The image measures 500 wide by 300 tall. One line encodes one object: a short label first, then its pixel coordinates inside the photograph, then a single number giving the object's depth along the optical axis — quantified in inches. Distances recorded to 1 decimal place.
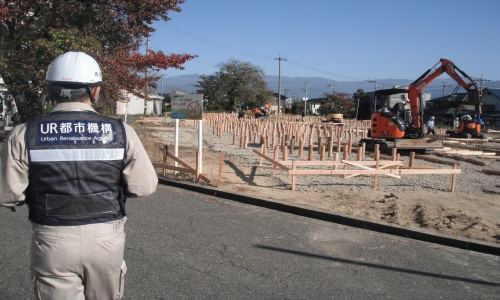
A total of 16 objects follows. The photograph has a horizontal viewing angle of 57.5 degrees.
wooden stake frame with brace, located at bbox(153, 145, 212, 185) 371.6
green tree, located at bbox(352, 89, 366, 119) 2540.8
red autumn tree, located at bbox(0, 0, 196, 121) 492.1
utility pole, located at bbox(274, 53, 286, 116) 2562.5
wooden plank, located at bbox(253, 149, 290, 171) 351.6
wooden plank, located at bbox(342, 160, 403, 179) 382.2
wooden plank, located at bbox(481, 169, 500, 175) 494.0
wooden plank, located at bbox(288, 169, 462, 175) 345.1
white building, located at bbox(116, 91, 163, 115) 2556.1
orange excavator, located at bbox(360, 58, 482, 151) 665.6
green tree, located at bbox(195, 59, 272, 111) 2418.8
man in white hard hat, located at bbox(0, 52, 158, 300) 86.7
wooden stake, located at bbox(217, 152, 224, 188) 355.3
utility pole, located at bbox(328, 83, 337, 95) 3357.8
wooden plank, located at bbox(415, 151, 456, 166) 572.7
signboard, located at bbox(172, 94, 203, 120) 392.1
